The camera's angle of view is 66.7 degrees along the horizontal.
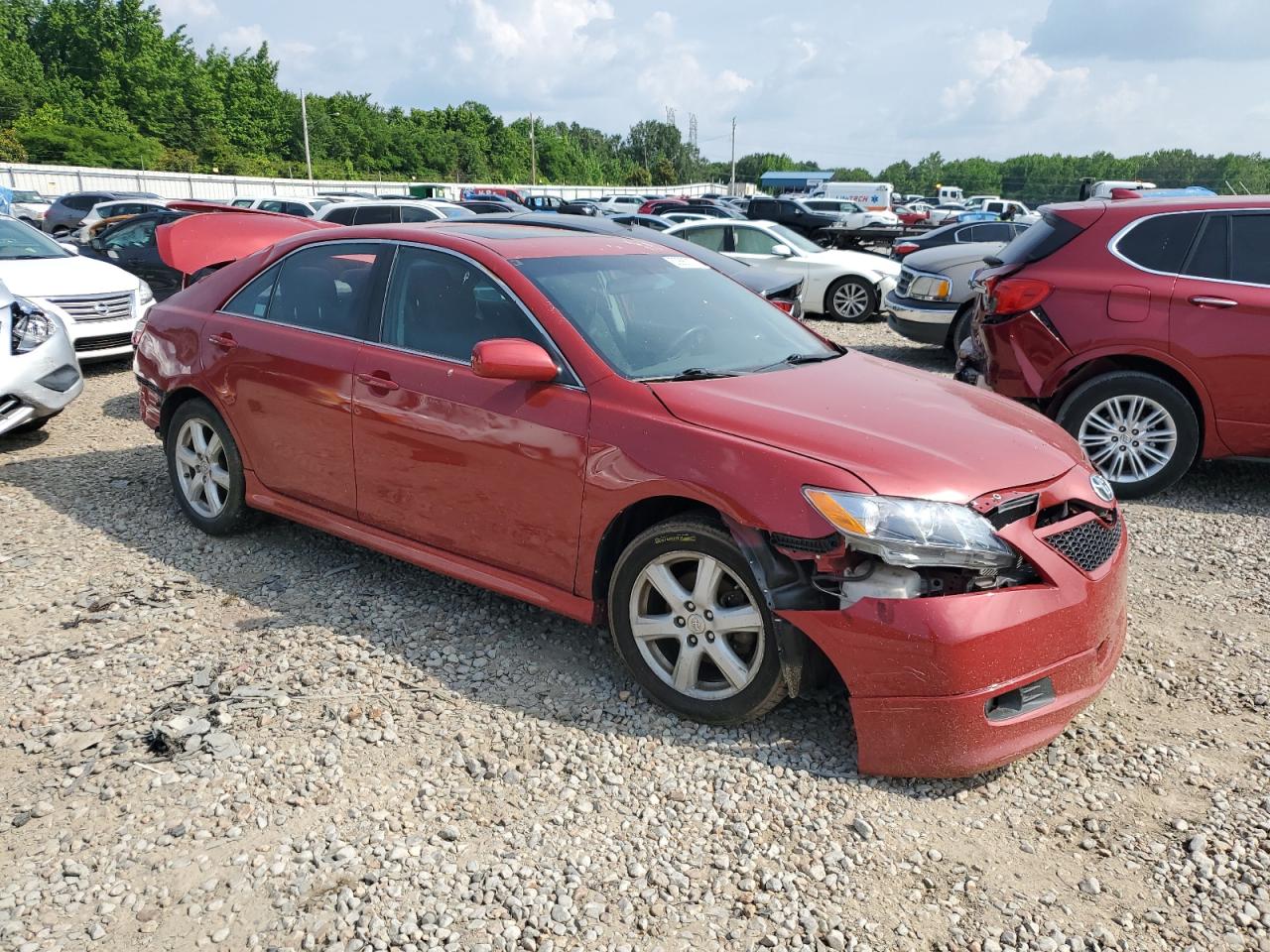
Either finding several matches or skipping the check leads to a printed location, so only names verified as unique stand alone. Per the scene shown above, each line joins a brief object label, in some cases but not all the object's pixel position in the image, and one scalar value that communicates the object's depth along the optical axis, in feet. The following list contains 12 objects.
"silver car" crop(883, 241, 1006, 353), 32.24
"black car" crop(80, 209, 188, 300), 40.78
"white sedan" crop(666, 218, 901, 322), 44.83
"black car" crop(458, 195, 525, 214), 73.18
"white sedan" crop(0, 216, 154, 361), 29.27
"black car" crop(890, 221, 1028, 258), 61.11
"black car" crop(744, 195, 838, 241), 78.07
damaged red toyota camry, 9.70
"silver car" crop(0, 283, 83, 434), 21.50
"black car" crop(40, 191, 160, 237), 82.33
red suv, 18.76
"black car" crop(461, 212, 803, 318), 26.81
